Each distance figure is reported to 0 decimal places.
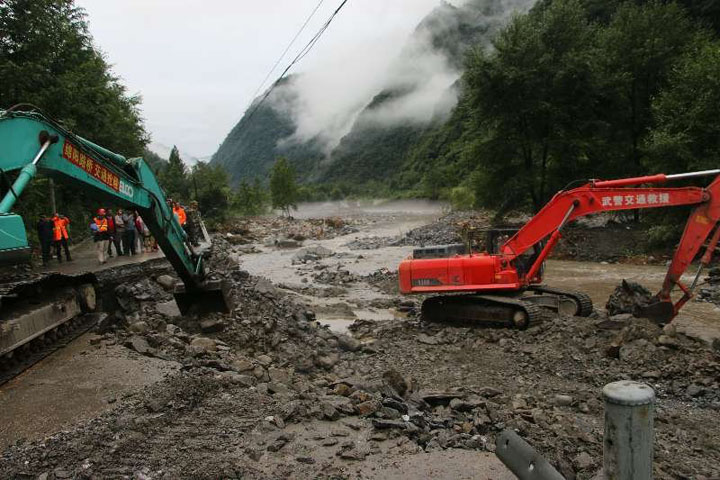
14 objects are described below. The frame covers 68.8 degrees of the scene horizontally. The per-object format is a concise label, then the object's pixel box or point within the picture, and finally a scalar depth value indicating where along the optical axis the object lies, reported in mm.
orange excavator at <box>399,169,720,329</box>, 9438
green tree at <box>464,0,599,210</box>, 24781
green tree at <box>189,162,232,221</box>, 46906
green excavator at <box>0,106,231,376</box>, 5156
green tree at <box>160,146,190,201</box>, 51459
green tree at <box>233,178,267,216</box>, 66688
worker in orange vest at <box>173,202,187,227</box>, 14151
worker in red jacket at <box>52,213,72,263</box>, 12859
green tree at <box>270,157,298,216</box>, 69562
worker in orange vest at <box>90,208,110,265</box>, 12523
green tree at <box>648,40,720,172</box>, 18719
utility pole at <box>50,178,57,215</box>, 16797
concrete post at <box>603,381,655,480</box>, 1669
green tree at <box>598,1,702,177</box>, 25375
